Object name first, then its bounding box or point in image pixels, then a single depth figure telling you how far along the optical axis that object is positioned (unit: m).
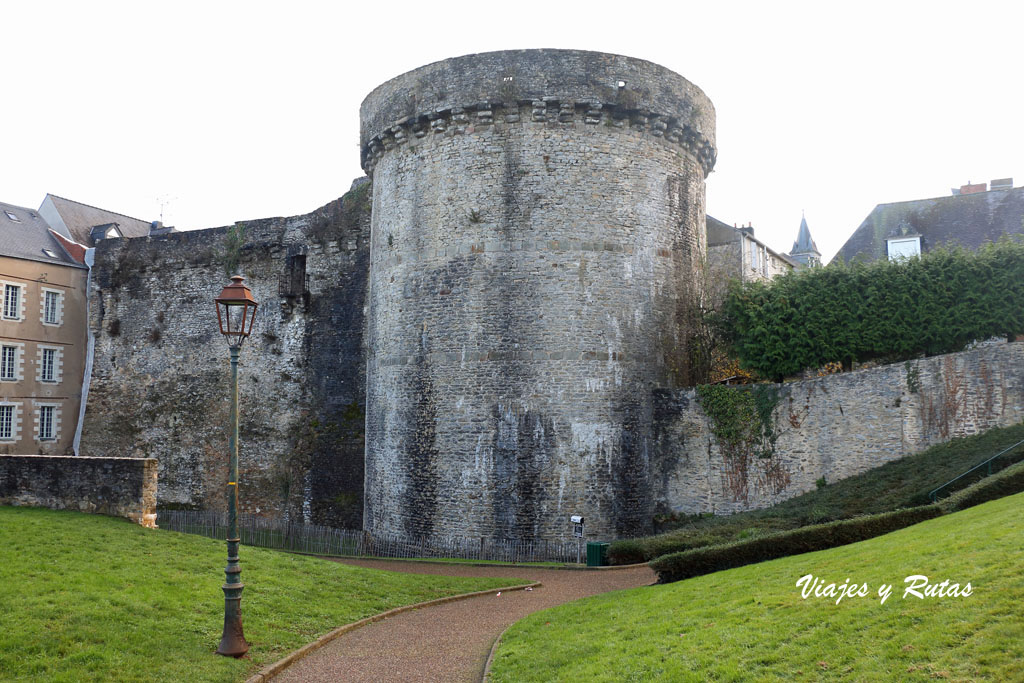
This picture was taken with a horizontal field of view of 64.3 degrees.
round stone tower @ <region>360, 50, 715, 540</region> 18.73
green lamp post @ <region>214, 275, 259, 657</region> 10.30
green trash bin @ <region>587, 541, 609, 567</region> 17.55
